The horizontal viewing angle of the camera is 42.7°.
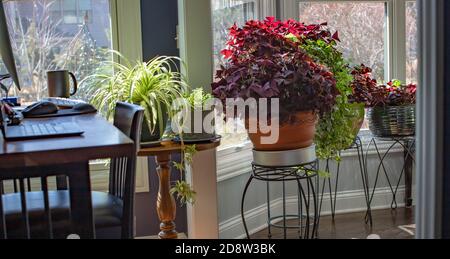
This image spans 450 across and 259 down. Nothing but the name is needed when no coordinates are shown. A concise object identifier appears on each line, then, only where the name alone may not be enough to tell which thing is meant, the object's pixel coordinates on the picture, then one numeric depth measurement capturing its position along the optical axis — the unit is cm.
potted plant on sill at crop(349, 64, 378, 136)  306
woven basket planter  333
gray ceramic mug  247
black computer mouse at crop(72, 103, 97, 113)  208
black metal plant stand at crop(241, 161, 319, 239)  258
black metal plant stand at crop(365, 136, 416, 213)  367
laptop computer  148
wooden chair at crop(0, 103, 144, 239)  162
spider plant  246
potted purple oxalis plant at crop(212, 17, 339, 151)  238
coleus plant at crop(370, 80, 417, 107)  329
